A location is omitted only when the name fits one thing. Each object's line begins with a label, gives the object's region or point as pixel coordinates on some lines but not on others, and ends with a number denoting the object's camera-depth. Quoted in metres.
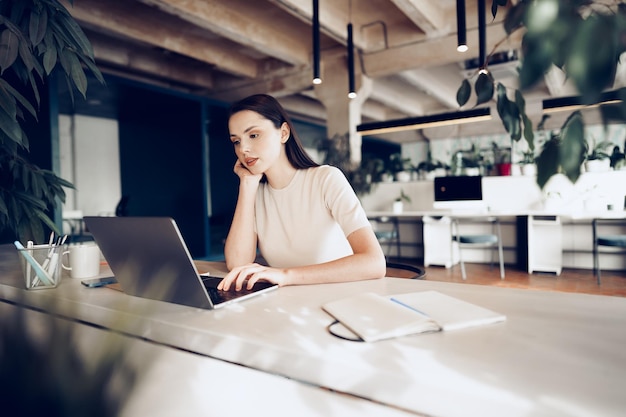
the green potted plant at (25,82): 1.23
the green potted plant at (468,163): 6.72
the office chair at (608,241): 4.52
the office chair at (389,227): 7.17
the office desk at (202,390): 0.65
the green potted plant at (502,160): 6.38
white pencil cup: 1.19
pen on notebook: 0.78
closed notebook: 0.70
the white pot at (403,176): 7.25
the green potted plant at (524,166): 6.16
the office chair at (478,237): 5.32
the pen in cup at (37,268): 1.17
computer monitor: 6.06
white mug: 1.35
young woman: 1.61
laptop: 0.85
